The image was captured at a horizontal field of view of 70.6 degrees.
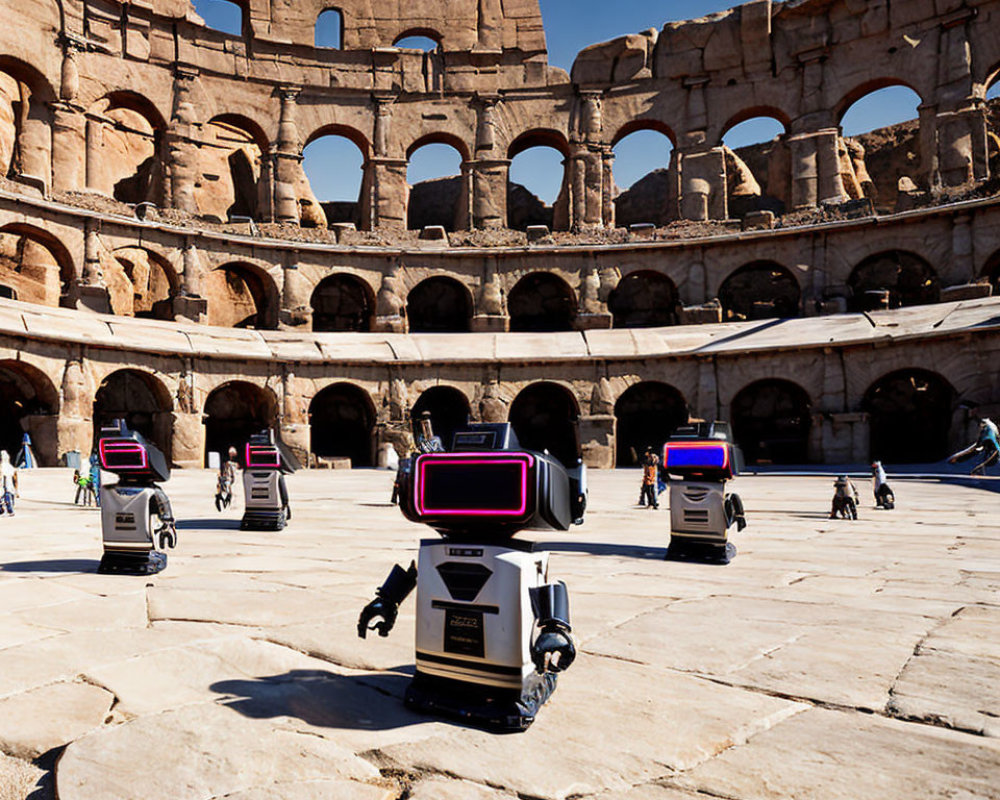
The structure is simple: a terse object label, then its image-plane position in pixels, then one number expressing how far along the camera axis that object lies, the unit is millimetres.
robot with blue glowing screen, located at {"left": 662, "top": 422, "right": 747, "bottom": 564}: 6934
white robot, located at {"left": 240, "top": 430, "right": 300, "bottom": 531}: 9250
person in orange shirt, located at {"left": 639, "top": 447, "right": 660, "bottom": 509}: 12617
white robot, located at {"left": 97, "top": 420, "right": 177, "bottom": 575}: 5980
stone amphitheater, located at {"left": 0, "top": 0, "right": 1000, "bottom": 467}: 22859
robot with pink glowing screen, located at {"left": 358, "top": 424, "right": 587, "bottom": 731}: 2932
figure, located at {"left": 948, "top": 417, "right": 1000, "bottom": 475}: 11297
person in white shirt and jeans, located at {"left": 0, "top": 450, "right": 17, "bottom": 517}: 11156
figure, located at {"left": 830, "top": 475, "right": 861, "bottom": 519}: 10352
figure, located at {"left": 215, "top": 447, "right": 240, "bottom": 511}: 11875
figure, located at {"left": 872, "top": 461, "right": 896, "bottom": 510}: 11625
